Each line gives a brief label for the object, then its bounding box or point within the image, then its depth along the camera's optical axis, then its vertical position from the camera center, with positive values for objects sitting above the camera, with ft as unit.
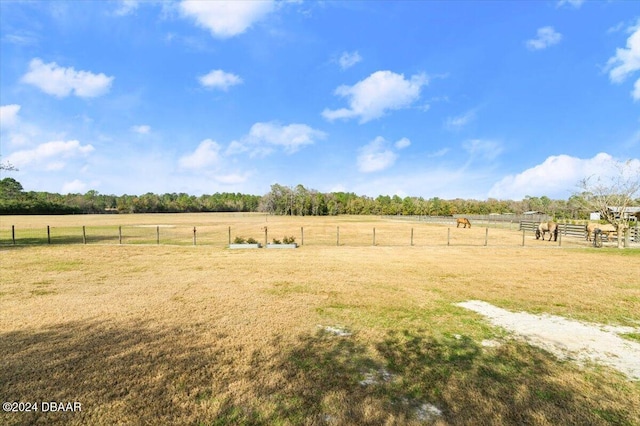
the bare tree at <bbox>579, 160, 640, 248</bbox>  68.40 +2.13
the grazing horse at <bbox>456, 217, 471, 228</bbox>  130.10 -5.55
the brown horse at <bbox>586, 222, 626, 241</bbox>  76.59 -5.89
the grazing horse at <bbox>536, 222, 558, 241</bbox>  80.64 -5.28
